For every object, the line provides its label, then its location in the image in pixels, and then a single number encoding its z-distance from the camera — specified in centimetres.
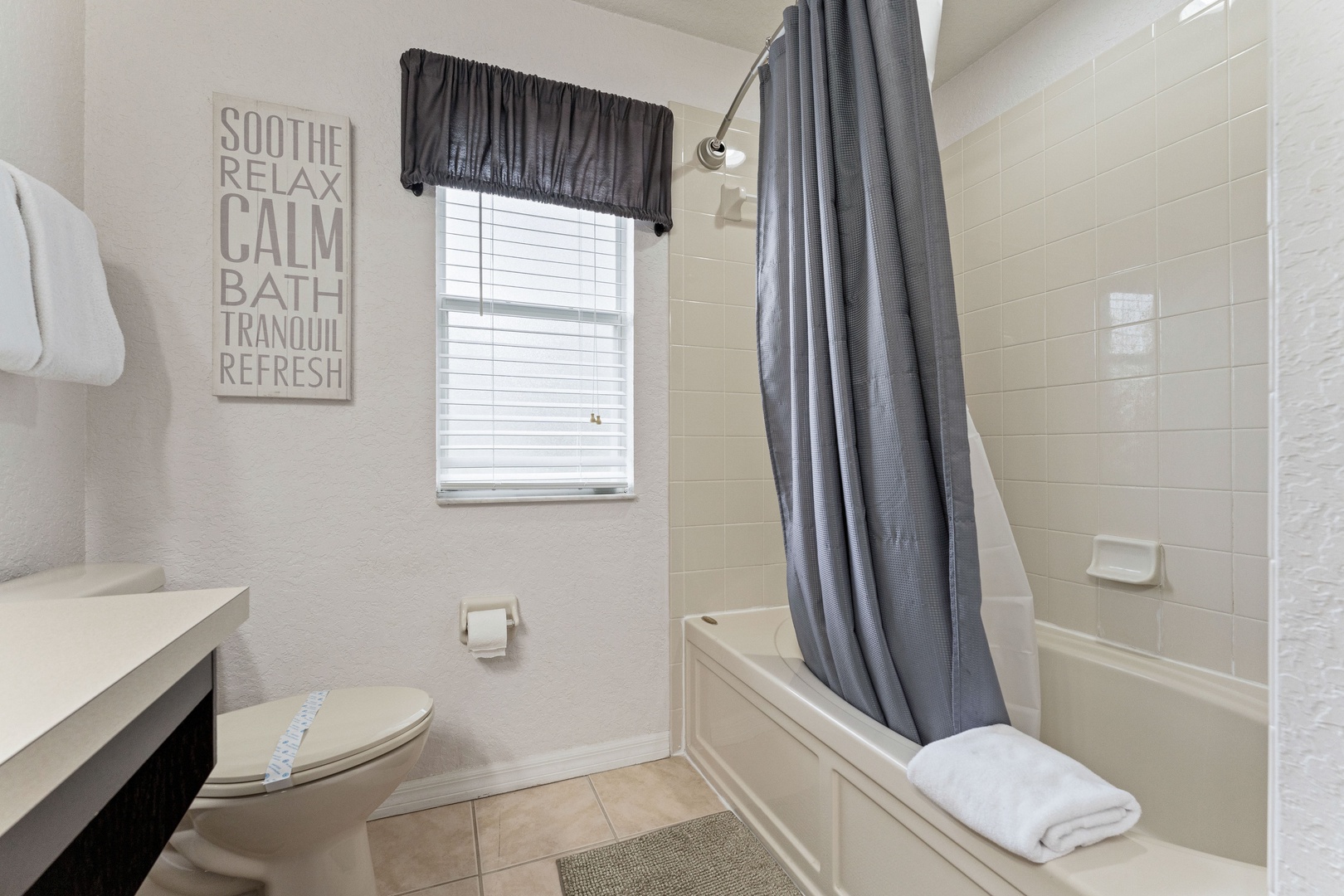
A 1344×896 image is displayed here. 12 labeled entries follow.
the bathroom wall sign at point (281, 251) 153
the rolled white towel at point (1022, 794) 84
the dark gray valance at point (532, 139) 167
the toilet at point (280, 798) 108
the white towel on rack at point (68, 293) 109
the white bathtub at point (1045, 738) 84
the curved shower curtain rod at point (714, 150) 194
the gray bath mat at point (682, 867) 137
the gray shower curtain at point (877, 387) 113
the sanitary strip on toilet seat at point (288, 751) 108
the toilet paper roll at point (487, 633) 167
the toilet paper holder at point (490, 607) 172
